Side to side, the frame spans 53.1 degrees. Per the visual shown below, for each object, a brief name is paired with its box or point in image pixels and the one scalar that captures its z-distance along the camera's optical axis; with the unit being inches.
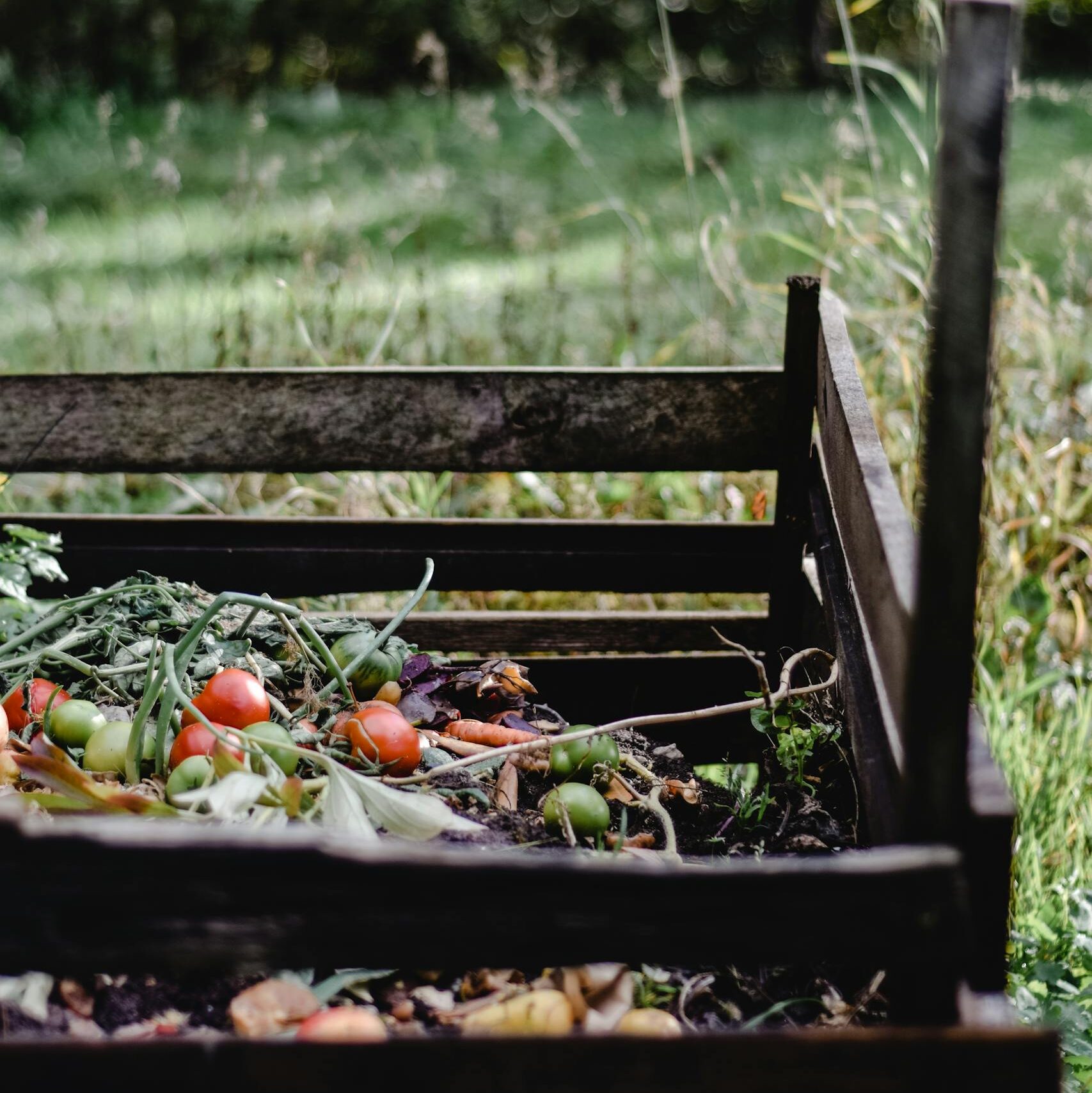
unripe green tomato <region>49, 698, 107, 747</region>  63.4
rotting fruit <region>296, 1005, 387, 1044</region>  42.6
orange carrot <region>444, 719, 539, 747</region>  70.6
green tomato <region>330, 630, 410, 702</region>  70.2
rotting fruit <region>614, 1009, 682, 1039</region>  46.3
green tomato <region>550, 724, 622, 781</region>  66.4
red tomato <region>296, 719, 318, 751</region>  63.0
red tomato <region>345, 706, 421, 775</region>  60.9
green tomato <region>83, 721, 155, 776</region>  61.1
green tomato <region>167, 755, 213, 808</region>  54.8
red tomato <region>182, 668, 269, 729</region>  61.4
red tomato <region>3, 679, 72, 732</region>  67.2
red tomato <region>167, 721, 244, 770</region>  59.2
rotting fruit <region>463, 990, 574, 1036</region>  45.7
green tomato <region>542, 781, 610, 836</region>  59.2
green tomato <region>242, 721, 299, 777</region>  57.4
